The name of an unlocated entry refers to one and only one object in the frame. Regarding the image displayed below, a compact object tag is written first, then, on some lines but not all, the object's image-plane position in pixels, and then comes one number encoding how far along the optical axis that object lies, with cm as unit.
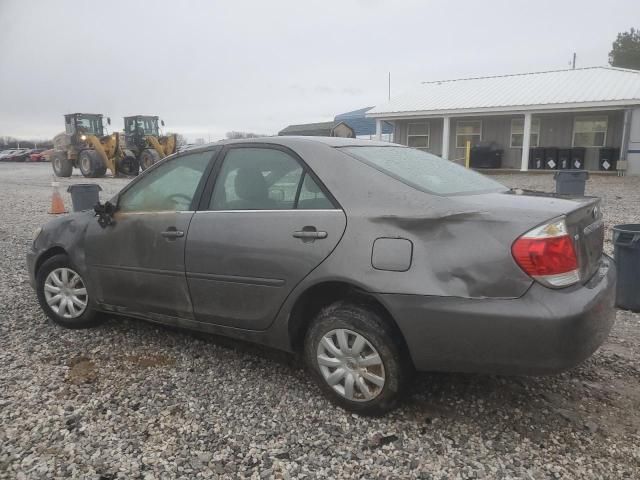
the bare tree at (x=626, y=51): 4359
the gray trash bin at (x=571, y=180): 957
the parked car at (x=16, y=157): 4728
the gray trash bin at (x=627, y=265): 420
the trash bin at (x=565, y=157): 1948
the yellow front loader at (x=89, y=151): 2248
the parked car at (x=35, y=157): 4672
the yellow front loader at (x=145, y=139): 2330
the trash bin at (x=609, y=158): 1869
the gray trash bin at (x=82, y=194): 995
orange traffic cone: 1120
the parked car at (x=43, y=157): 4551
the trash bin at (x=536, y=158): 1991
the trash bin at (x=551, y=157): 1961
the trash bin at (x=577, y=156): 1930
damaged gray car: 238
